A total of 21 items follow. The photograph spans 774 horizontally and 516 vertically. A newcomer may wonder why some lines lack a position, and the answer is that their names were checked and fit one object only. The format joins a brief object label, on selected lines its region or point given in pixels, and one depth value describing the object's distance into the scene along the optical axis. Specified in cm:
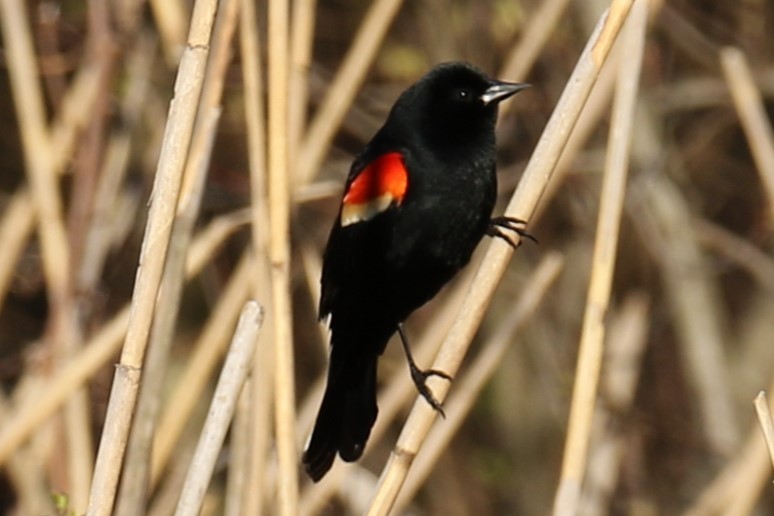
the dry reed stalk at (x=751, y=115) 593
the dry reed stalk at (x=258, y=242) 456
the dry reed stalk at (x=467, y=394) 530
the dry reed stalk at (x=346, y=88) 574
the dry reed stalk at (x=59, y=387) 540
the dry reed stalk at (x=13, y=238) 658
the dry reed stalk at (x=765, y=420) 369
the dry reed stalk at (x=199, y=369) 537
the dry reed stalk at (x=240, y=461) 466
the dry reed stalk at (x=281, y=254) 427
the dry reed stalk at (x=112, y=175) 657
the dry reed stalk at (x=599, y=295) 416
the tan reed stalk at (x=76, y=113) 668
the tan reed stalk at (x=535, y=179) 402
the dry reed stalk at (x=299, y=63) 522
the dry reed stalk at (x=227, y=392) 398
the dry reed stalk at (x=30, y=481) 542
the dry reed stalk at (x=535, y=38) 609
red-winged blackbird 480
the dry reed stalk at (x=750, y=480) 543
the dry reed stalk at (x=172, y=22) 616
